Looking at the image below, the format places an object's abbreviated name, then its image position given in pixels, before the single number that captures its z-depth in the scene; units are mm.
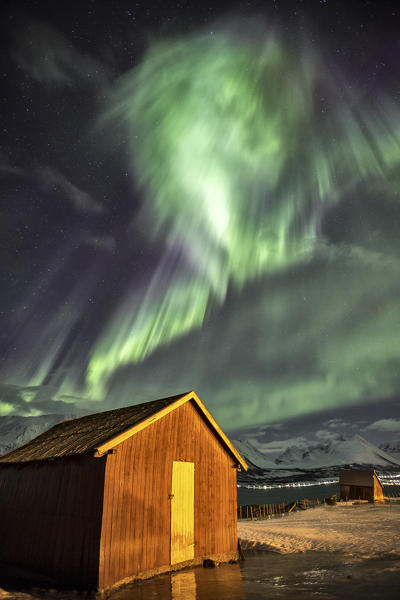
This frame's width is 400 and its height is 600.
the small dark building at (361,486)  59156
